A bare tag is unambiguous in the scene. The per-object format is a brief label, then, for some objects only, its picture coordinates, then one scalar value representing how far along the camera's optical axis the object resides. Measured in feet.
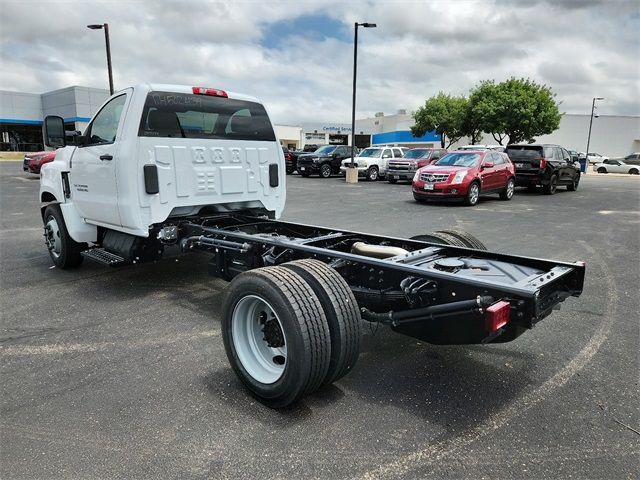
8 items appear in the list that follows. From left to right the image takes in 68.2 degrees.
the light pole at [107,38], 71.17
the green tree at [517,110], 128.47
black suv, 61.21
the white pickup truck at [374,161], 84.64
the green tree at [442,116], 179.01
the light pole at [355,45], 77.15
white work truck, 9.72
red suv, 48.65
